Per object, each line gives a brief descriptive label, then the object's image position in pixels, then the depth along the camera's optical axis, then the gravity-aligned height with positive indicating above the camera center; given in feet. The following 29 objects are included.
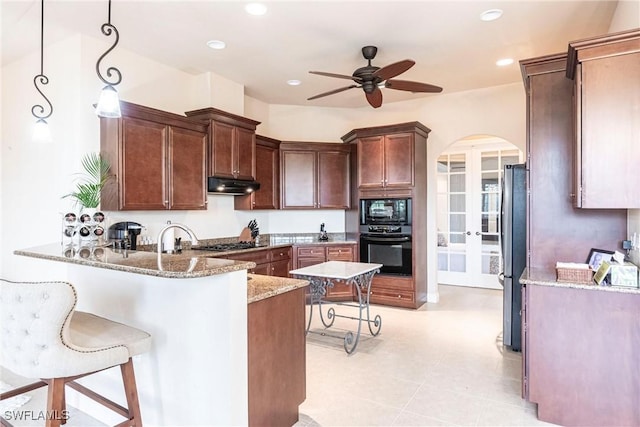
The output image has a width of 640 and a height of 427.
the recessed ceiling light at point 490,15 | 10.43 +5.68
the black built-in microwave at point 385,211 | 16.98 +0.22
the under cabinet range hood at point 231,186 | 14.42 +1.24
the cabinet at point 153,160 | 11.59 +1.90
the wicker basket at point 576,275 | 7.82 -1.25
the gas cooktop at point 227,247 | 14.66 -1.24
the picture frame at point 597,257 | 8.39 -0.95
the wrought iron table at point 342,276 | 11.53 -1.84
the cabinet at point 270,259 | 14.98 -1.87
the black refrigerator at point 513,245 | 11.73 -0.91
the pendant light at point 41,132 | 9.68 +2.20
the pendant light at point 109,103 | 7.51 +2.29
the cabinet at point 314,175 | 18.42 +2.02
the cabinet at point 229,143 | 14.35 +2.96
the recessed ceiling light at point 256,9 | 10.00 +5.62
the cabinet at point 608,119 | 7.31 +1.92
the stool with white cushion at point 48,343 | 5.20 -1.82
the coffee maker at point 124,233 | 11.98 -0.52
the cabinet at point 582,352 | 7.24 -2.75
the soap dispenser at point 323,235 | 18.84 -0.95
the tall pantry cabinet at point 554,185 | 9.20 +0.78
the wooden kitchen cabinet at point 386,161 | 16.81 +2.50
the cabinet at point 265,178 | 16.93 +1.79
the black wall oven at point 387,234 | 16.94 -0.84
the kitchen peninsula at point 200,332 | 5.91 -2.02
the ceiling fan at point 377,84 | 11.08 +4.12
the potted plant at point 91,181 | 10.84 +1.11
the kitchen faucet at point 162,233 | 5.83 -0.34
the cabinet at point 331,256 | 17.80 -1.92
